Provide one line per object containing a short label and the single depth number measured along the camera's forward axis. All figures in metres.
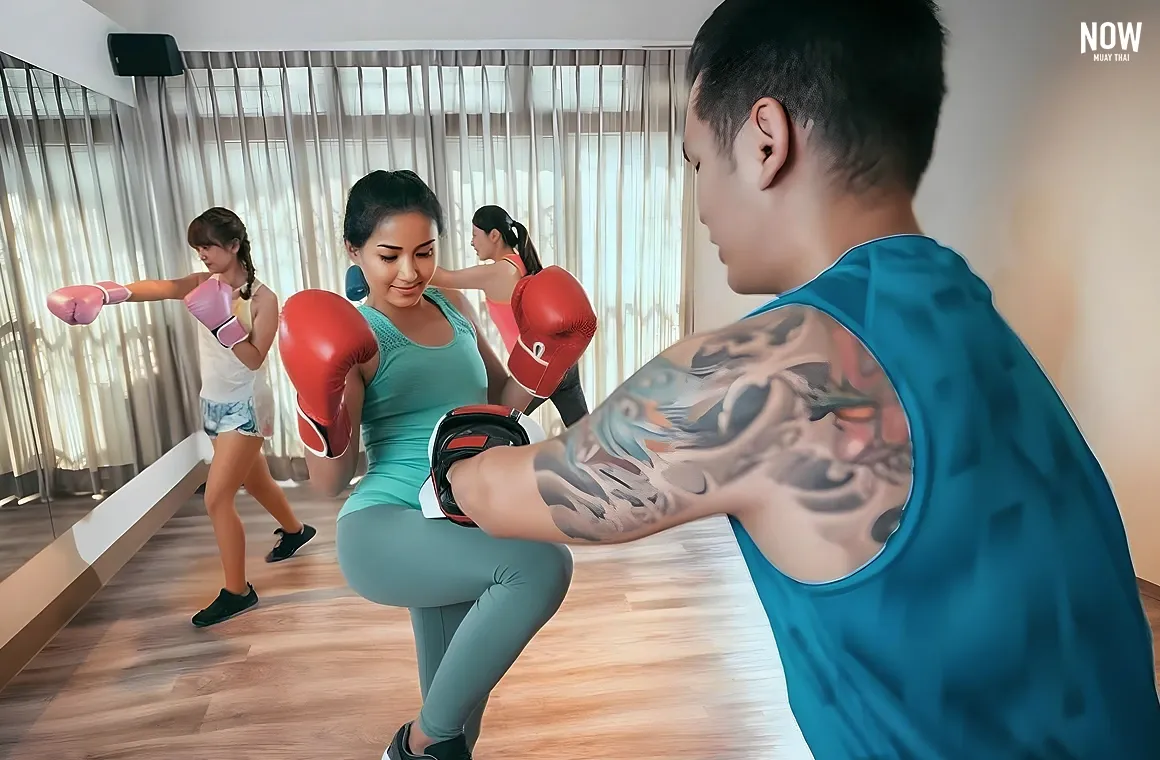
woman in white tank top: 2.45
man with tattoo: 0.57
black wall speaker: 3.25
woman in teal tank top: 1.29
